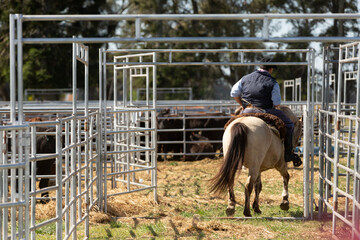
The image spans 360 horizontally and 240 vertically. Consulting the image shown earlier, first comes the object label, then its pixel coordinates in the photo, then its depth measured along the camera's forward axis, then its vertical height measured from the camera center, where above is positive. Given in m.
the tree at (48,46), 56.59 +1.62
